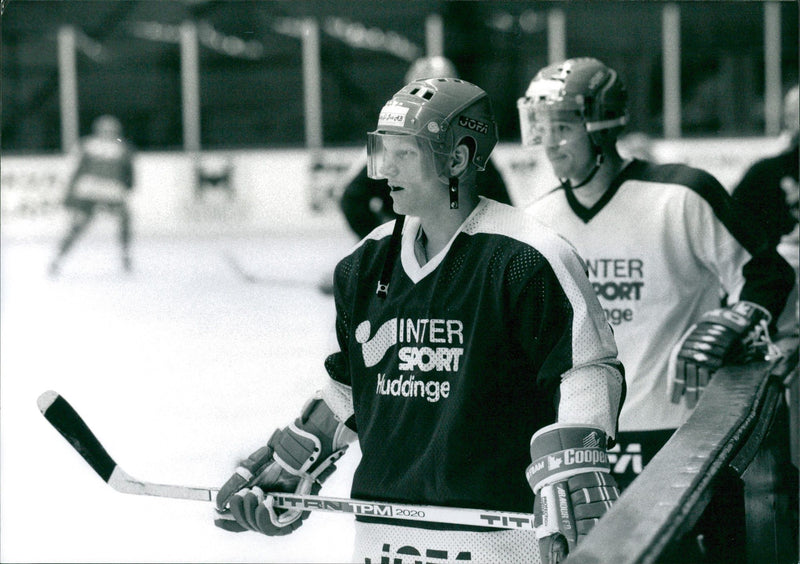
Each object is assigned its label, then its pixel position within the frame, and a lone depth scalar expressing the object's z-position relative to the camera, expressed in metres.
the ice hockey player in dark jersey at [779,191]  7.84
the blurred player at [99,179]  24.95
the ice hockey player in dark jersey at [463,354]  3.53
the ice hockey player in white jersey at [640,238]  5.93
